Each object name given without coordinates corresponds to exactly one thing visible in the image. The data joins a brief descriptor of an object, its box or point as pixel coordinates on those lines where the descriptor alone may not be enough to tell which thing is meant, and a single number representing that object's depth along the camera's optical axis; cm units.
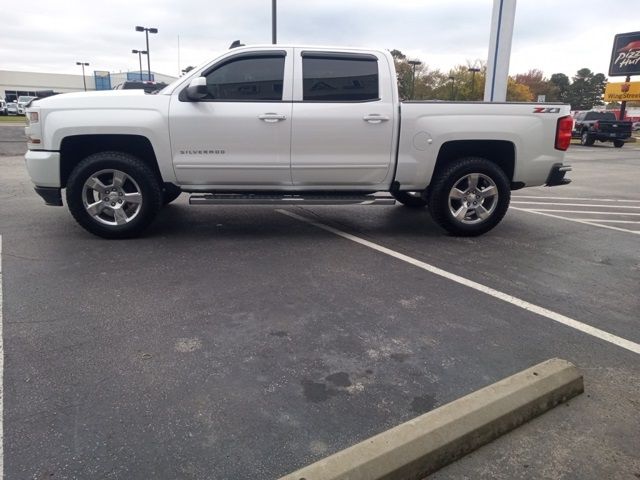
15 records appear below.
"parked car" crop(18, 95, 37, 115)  5386
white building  9650
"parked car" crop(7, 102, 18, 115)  5331
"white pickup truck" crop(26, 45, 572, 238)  554
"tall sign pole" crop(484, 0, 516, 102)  1030
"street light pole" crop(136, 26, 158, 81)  3996
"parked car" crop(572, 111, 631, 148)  2734
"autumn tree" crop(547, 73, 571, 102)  9658
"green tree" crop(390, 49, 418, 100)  4997
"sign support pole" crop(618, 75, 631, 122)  3590
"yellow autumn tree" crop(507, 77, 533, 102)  6358
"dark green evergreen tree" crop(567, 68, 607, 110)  10056
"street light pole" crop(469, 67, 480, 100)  5498
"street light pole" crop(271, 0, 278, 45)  1720
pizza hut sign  3506
